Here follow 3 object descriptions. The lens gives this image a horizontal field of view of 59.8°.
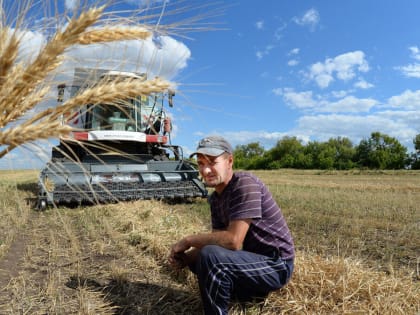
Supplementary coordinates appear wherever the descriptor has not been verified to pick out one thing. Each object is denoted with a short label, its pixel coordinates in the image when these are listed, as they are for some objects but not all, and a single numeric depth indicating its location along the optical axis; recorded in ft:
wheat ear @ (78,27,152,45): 4.54
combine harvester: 24.93
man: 7.96
